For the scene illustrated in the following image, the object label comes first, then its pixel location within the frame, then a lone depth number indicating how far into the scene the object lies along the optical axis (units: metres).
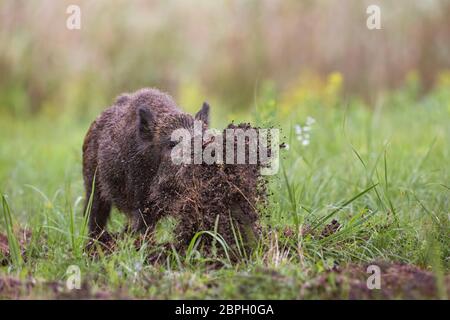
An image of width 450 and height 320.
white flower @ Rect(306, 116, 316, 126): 7.03
